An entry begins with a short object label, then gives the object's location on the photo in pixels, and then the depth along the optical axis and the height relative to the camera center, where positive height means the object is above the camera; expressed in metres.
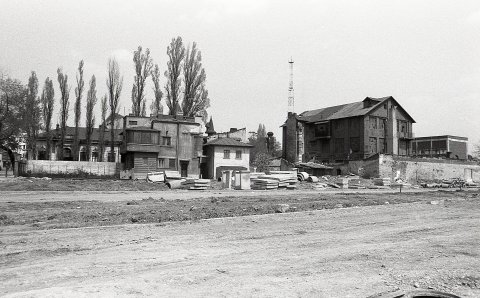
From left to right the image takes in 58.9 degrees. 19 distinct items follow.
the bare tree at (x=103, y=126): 53.63 +5.11
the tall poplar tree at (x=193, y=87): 55.69 +10.57
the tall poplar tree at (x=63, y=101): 54.41 +8.43
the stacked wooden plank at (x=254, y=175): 35.06 -0.62
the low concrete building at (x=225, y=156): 53.53 +1.47
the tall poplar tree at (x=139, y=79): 54.84 +11.41
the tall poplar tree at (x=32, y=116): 49.72 +6.16
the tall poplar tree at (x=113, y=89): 52.97 +9.75
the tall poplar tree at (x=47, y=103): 55.38 +8.26
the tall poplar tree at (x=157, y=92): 56.03 +9.90
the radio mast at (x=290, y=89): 70.40 +13.18
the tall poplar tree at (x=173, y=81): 55.44 +11.23
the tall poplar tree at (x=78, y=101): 53.59 +8.31
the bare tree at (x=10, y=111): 47.09 +6.24
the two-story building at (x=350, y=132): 59.59 +5.38
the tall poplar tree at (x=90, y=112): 53.57 +6.87
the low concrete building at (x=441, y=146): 74.25 +4.06
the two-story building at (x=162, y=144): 48.25 +2.67
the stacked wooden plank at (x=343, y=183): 39.47 -1.39
